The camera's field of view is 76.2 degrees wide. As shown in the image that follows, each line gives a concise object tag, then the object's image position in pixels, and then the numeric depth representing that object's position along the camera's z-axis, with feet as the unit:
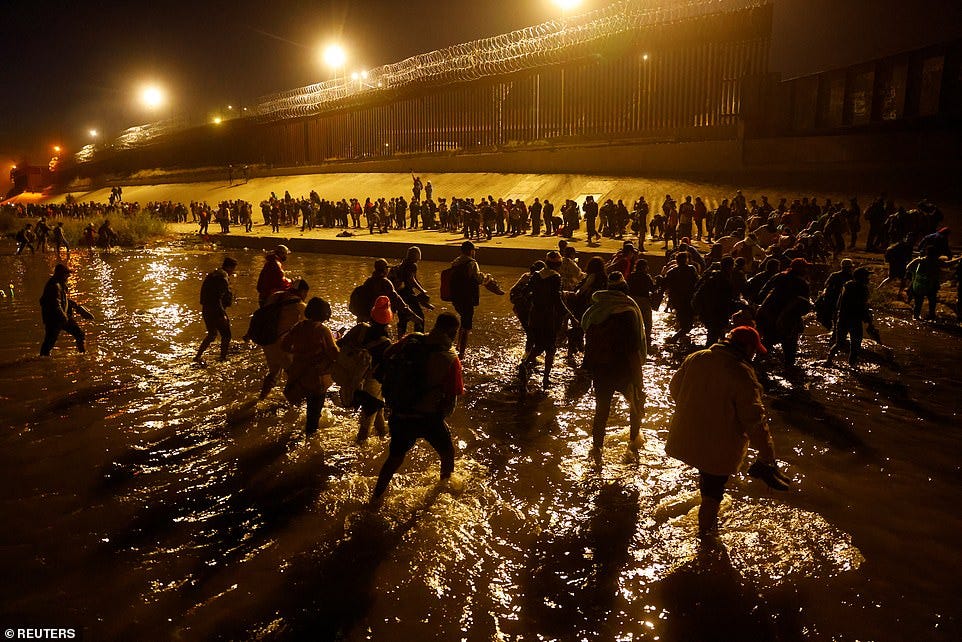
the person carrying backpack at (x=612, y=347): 17.06
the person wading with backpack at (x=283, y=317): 21.21
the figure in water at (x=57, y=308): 27.71
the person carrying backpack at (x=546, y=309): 23.70
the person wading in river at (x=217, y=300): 26.63
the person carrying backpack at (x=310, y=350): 18.02
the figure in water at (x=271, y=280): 25.22
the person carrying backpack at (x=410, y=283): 26.61
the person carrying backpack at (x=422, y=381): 14.14
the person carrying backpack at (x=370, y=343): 16.97
